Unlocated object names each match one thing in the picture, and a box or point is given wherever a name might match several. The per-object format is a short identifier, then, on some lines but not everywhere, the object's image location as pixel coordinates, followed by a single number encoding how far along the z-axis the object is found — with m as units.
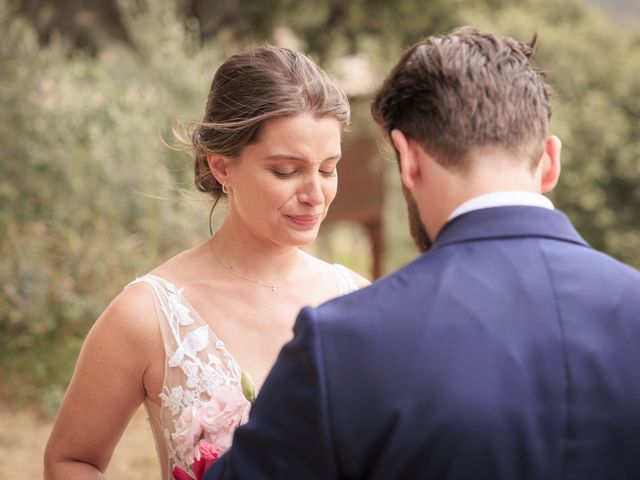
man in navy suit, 1.45
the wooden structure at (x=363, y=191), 12.58
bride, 2.50
